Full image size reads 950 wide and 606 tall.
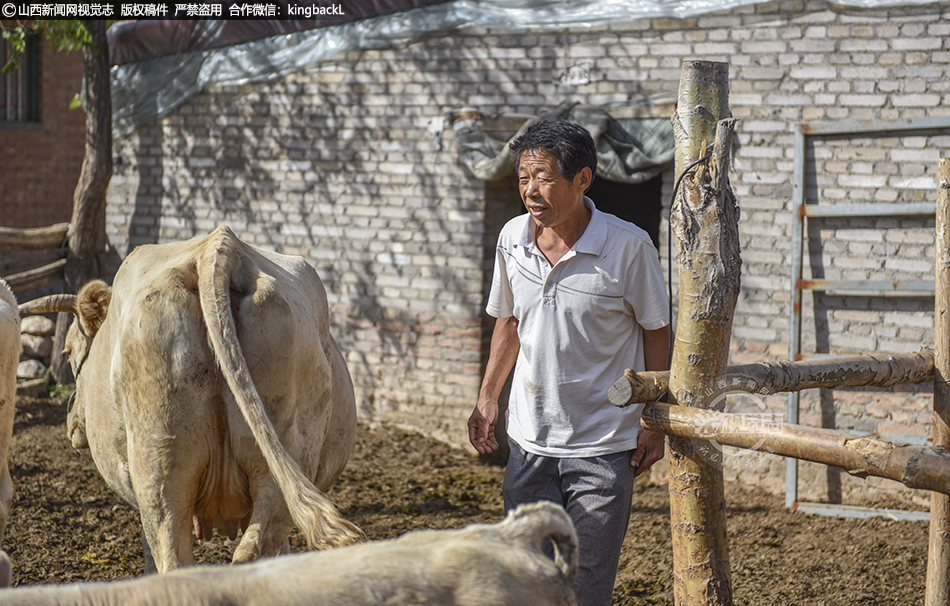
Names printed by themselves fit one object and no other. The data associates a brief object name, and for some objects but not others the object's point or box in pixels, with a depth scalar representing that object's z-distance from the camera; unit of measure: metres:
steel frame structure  5.42
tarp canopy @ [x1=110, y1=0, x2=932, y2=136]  6.50
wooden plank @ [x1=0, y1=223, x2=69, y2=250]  8.28
